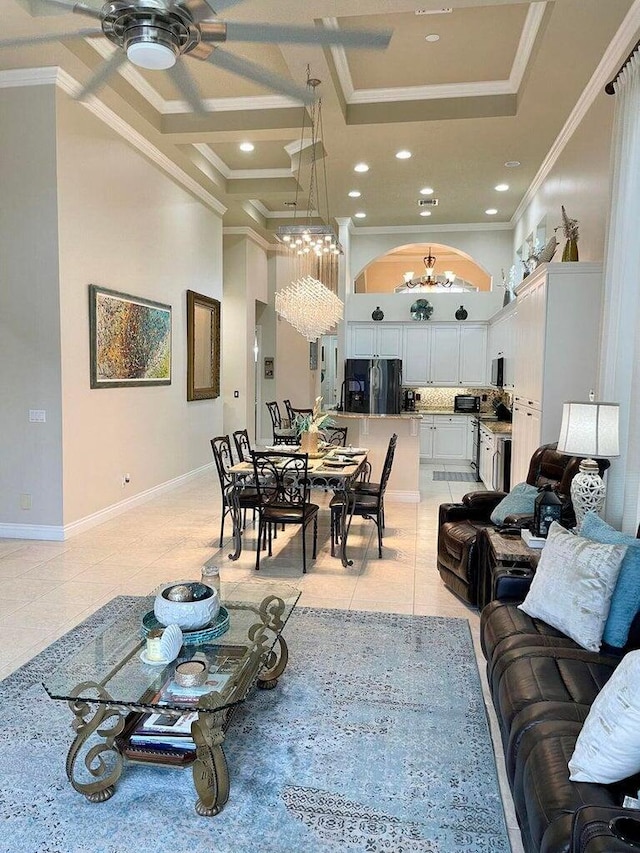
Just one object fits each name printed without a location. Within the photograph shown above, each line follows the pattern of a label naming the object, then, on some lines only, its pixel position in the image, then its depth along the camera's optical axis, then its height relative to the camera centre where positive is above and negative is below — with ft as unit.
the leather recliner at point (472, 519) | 12.48 -3.32
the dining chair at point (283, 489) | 15.16 -3.10
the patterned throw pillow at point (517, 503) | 12.81 -2.69
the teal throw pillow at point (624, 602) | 7.52 -2.82
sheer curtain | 11.92 +1.80
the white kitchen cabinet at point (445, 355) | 33.88 +1.41
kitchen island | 23.12 -2.72
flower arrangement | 18.17 -1.41
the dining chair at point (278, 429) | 22.44 -2.38
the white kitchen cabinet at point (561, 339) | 15.35 +1.12
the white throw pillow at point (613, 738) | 4.93 -3.02
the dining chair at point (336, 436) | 22.95 -2.39
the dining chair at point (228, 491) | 16.58 -3.43
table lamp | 10.59 -1.13
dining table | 15.58 -2.73
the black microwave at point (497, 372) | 28.14 +0.39
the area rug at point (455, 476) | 28.60 -4.81
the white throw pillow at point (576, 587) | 7.55 -2.76
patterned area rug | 6.40 -4.95
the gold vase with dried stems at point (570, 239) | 16.09 +3.87
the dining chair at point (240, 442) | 18.92 -2.18
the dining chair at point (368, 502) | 16.29 -3.48
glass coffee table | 6.68 -3.67
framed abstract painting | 18.69 +1.28
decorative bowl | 7.89 -3.13
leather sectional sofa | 4.52 -3.45
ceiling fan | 7.73 +4.85
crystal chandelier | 19.79 +3.78
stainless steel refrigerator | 31.14 -0.33
